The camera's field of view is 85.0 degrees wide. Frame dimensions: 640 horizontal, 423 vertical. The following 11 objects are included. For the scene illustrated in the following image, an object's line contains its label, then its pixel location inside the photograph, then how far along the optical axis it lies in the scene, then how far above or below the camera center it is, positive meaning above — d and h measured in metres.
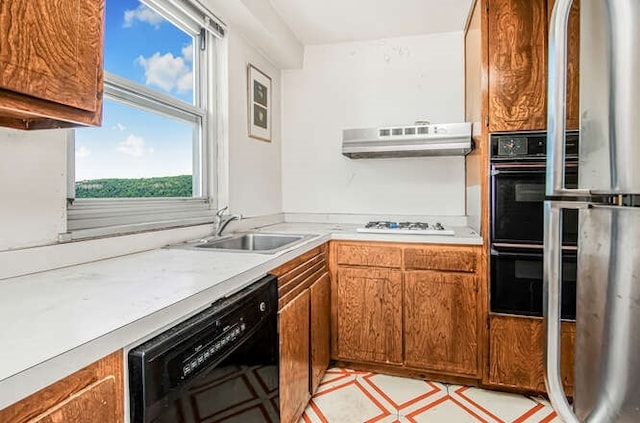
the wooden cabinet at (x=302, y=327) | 1.46 -0.58
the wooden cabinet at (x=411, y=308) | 2.02 -0.61
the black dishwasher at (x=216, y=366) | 0.72 -0.40
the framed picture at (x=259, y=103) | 2.49 +0.78
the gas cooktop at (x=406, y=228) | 2.10 -0.13
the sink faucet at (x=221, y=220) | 1.98 -0.07
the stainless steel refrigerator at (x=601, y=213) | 0.67 -0.01
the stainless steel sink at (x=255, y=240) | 1.88 -0.19
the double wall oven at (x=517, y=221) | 1.88 -0.08
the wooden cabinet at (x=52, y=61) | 0.75 +0.35
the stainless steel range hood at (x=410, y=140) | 2.23 +0.45
